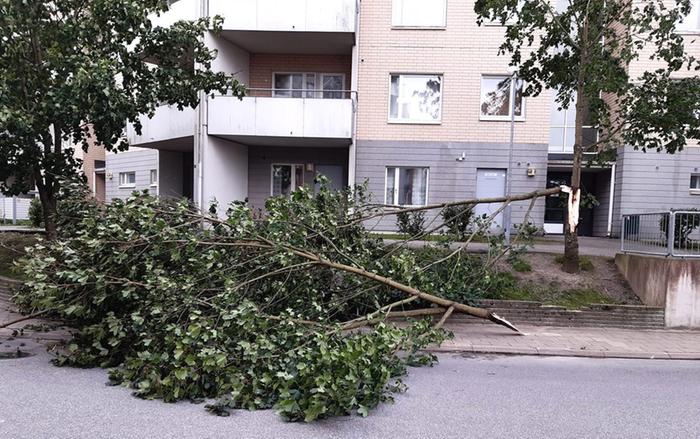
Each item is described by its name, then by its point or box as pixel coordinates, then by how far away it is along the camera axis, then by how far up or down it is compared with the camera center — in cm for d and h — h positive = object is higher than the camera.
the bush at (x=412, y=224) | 875 -61
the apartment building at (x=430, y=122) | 1570 +232
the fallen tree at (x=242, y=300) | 449 -136
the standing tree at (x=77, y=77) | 691 +180
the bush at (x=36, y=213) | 1282 -94
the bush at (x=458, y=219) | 843 -46
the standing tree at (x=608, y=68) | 855 +241
